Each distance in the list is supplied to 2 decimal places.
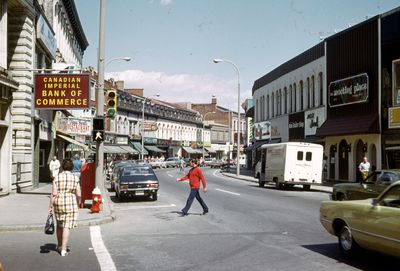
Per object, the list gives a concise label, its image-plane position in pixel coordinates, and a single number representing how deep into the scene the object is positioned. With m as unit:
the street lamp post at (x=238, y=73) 44.72
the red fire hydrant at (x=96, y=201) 15.23
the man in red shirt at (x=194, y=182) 15.37
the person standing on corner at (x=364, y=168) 25.06
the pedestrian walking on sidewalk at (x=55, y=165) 26.34
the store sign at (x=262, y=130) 52.02
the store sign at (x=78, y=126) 30.00
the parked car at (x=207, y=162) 77.51
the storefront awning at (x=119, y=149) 65.66
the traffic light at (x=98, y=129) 15.99
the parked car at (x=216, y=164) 77.12
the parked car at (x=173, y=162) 72.19
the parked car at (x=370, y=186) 14.87
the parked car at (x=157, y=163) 68.07
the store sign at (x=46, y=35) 24.97
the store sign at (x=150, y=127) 74.31
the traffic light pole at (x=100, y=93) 16.36
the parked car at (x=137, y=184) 20.47
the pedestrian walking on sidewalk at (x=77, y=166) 25.51
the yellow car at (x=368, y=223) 7.60
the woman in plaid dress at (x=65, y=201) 9.15
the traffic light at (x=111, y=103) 15.76
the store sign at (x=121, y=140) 71.06
